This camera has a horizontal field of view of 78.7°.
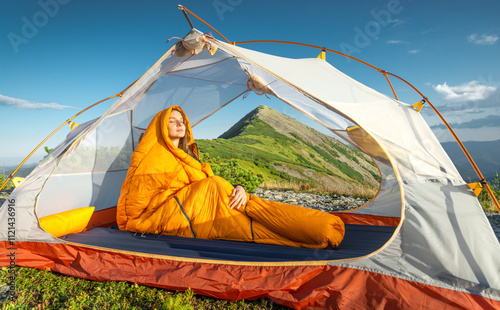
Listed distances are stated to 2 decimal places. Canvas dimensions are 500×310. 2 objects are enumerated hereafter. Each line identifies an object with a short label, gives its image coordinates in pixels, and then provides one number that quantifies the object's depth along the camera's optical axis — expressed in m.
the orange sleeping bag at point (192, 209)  2.67
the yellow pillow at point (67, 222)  2.96
